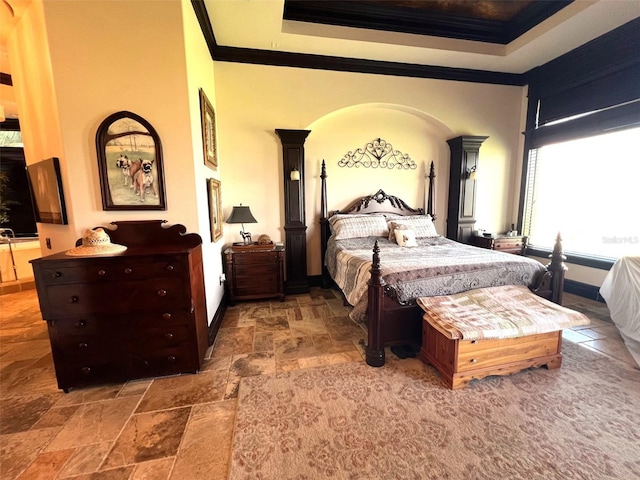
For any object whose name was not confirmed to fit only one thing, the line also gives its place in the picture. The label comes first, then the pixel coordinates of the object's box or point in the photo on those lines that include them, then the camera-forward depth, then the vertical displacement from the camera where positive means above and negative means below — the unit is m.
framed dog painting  2.17 +0.34
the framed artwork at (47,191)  2.23 +0.14
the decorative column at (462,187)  4.24 +0.22
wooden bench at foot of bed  1.96 -0.95
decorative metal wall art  4.17 +0.68
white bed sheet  2.52 -0.97
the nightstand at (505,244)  4.19 -0.66
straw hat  1.94 -0.28
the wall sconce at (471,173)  4.28 +0.41
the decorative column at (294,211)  3.76 -0.11
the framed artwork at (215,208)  2.91 -0.04
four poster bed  2.27 -0.68
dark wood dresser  1.91 -0.77
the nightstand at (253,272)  3.45 -0.85
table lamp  3.40 -0.15
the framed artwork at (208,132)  2.71 +0.77
